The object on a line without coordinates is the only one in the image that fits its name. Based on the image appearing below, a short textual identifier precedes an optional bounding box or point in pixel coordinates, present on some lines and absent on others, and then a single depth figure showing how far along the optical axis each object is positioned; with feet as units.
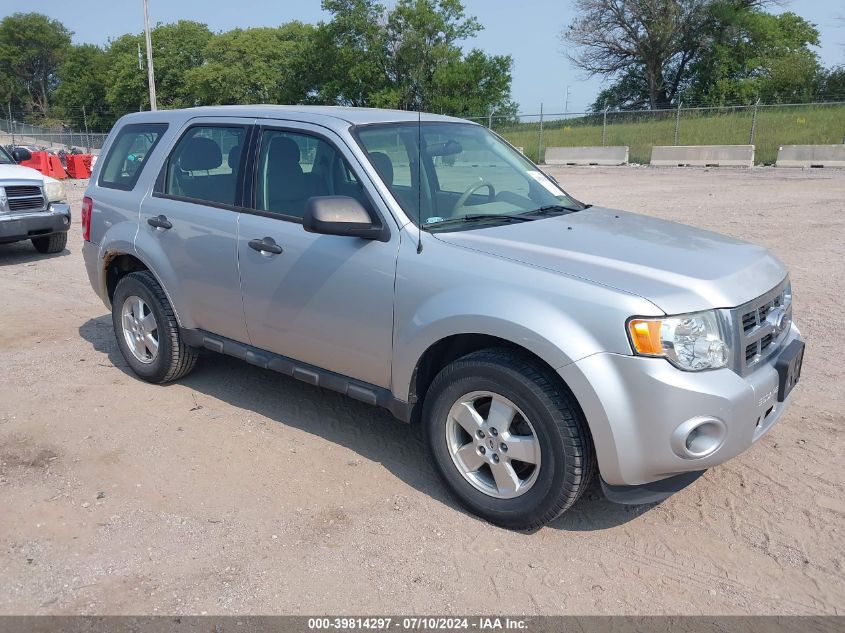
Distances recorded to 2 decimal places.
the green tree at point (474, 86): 154.40
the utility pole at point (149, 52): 125.59
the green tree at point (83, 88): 287.28
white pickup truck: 32.48
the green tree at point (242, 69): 214.61
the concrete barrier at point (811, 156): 76.23
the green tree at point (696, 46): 161.27
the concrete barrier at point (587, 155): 91.04
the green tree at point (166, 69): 246.88
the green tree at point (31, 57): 319.27
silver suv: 10.12
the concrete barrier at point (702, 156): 81.05
